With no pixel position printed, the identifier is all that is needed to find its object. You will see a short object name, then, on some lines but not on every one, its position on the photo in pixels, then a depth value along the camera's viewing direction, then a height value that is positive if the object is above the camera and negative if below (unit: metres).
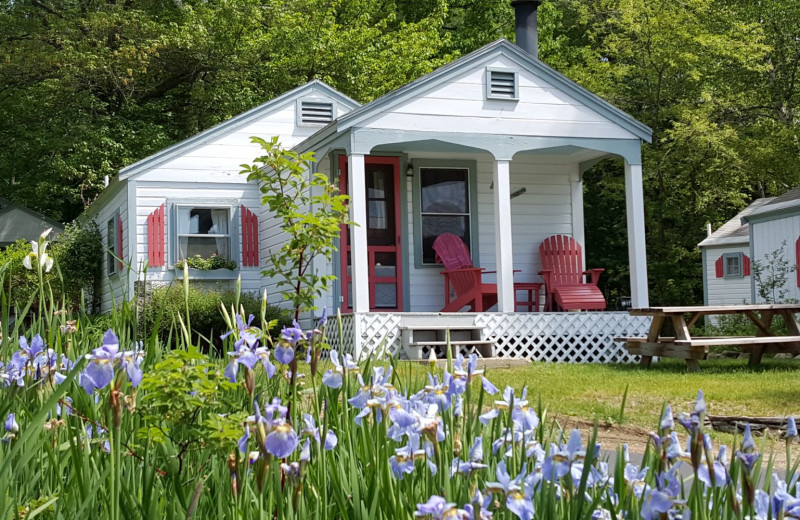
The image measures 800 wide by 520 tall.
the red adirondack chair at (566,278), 13.22 +0.43
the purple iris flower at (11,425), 2.01 -0.23
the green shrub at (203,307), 12.84 +0.10
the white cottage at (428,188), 12.57 +1.96
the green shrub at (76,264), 17.89 +1.06
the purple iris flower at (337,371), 2.00 -0.13
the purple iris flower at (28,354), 2.25 -0.09
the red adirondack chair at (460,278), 13.02 +0.44
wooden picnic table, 10.97 -0.45
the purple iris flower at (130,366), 1.69 -0.09
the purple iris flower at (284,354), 2.01 -0.09
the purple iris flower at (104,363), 1.63 -0.08
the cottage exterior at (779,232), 20.94 +1.66
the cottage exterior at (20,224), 23.64 +2.43
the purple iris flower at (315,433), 1.83 -0.25
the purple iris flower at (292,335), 1.99 -0.05
